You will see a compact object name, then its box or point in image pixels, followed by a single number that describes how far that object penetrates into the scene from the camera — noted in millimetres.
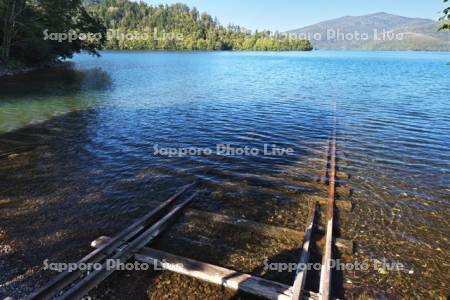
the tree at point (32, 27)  47969
